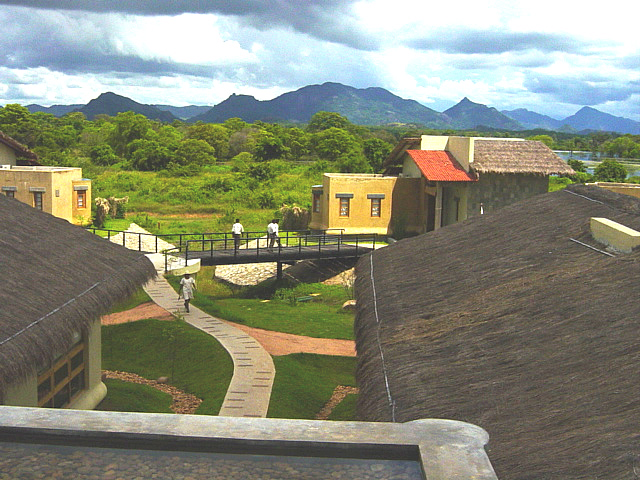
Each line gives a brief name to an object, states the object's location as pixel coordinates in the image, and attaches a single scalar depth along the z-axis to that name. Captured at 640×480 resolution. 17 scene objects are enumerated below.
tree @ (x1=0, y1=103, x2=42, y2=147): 70.81
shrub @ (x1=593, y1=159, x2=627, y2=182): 49.56
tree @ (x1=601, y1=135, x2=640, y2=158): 87.62
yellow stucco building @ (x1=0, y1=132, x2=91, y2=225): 31.80
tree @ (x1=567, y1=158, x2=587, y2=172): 56.75
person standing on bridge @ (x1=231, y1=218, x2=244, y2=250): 27.14
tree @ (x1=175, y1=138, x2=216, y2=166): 60.66
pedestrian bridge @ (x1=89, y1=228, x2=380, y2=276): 26.30
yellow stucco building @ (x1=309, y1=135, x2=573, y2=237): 31.33
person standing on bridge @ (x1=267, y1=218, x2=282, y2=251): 28.12
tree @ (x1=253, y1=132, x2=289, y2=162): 68.50
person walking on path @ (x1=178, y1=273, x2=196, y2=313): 22.84
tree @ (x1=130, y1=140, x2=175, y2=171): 59.53
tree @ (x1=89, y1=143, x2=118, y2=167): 63.34
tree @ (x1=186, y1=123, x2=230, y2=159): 82.25
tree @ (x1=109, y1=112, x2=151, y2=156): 76.56
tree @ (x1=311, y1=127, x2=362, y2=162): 72.70
